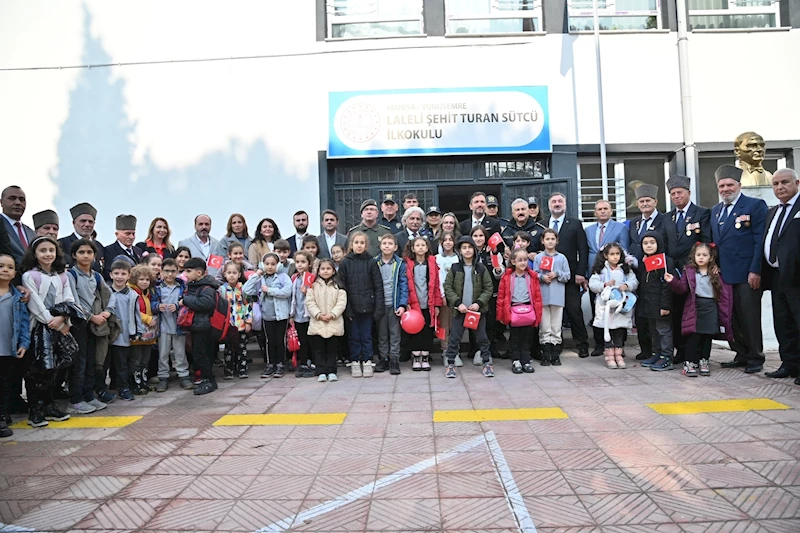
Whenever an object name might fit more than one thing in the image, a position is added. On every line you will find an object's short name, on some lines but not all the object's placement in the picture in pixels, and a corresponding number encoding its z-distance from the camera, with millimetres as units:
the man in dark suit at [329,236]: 7125
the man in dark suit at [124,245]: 6062
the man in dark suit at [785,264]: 5082
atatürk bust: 7277
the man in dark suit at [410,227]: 6930
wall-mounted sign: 9312
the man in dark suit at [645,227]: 6406
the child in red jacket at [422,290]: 6262
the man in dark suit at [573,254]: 6824
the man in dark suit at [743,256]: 5629
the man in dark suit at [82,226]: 5711
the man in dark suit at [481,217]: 7194
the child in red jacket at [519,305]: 6082
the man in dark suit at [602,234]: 6918
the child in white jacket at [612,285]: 6199
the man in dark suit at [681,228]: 6090
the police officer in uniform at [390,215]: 7551
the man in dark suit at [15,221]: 4910
